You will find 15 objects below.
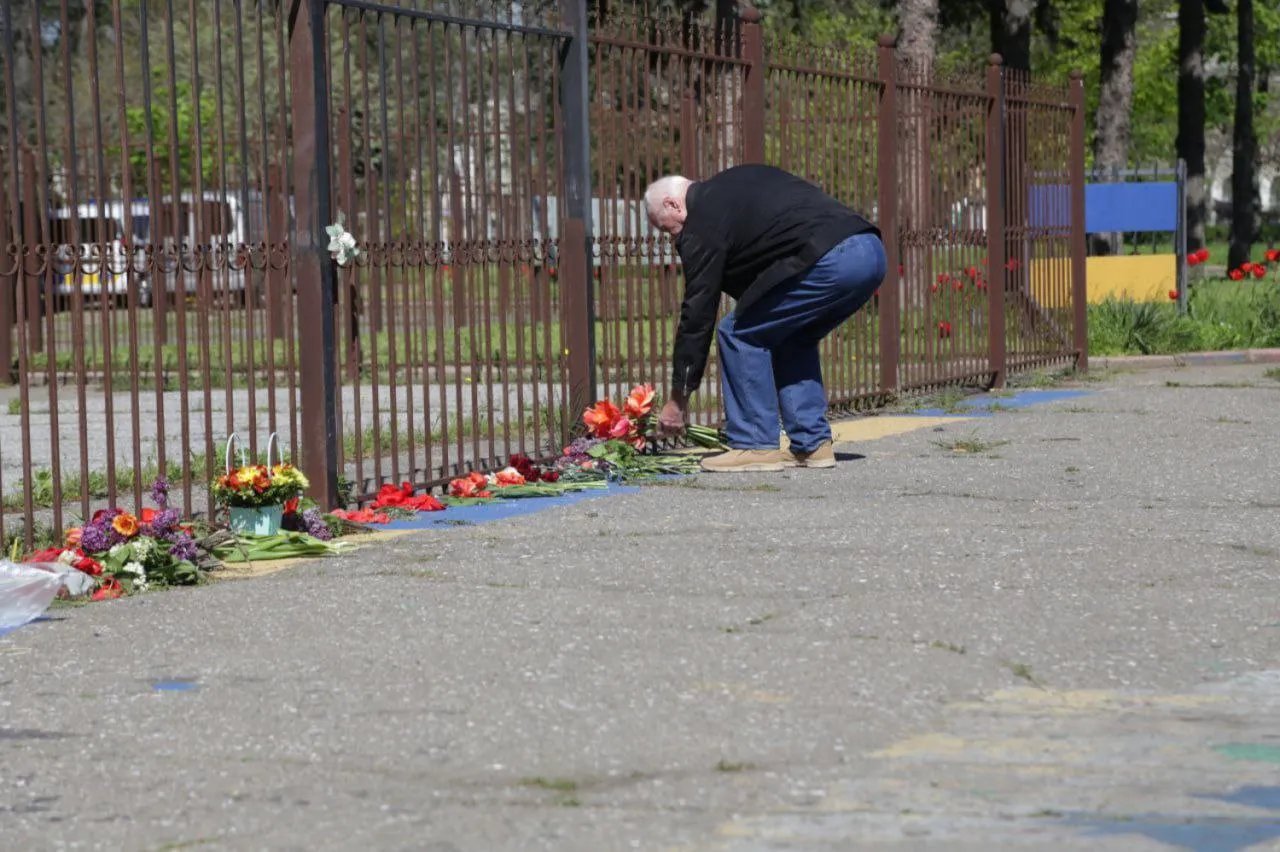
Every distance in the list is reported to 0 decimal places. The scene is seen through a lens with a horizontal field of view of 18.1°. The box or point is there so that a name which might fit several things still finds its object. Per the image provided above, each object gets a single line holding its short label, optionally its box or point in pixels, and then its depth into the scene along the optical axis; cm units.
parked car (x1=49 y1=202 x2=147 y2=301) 1487
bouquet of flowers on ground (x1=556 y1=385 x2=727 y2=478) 2023
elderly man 1929
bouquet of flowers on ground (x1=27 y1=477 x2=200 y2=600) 1410
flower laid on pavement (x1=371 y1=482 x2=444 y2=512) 1774
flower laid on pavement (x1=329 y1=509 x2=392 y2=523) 1695
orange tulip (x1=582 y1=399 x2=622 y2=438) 2054
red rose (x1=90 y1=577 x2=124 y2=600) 1390
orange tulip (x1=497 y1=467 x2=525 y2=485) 1916
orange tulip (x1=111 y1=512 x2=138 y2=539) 1416
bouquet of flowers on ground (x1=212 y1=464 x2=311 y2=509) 1569
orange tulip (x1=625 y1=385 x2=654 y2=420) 2077
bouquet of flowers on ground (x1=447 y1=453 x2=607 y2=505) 1887
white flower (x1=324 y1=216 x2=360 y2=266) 1699
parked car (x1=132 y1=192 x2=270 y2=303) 1569
